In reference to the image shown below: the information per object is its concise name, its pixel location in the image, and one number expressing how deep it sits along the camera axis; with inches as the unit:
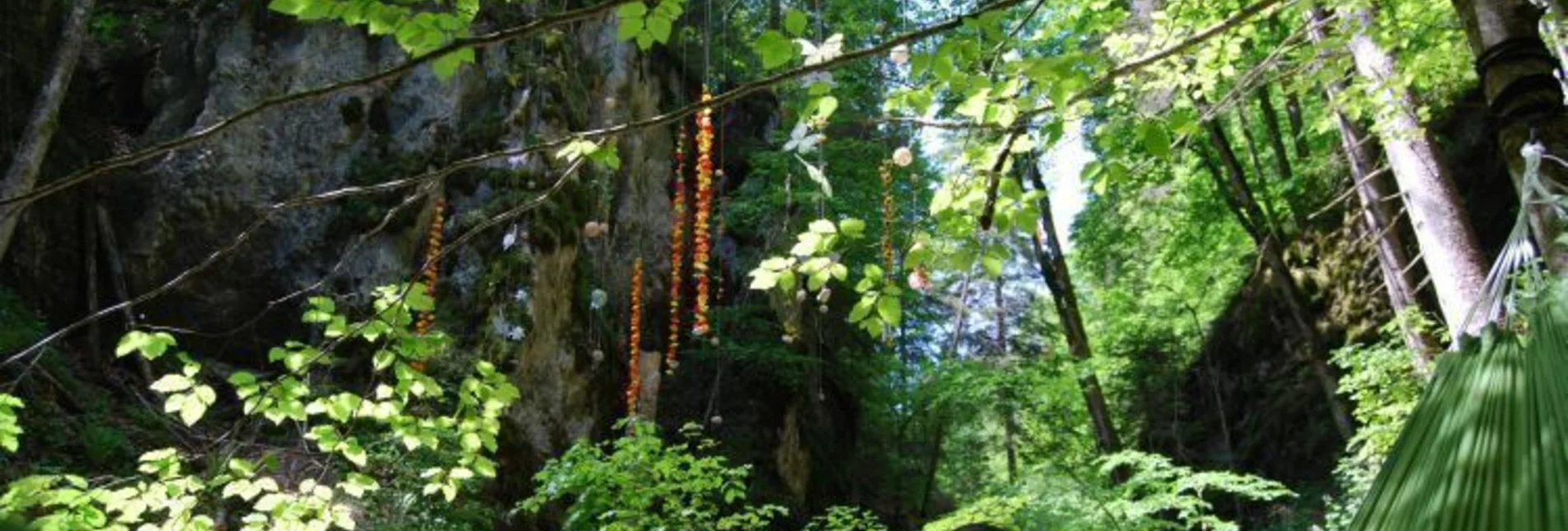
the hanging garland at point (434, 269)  217.8
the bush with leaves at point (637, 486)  223.1
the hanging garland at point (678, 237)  255.1
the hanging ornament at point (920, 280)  99.2
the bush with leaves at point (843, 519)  261.4
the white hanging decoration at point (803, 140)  82.6
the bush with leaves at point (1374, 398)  258.4
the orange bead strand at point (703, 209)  199.6
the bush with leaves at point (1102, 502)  273.0
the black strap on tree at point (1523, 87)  77.0
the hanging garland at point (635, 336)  311.1
